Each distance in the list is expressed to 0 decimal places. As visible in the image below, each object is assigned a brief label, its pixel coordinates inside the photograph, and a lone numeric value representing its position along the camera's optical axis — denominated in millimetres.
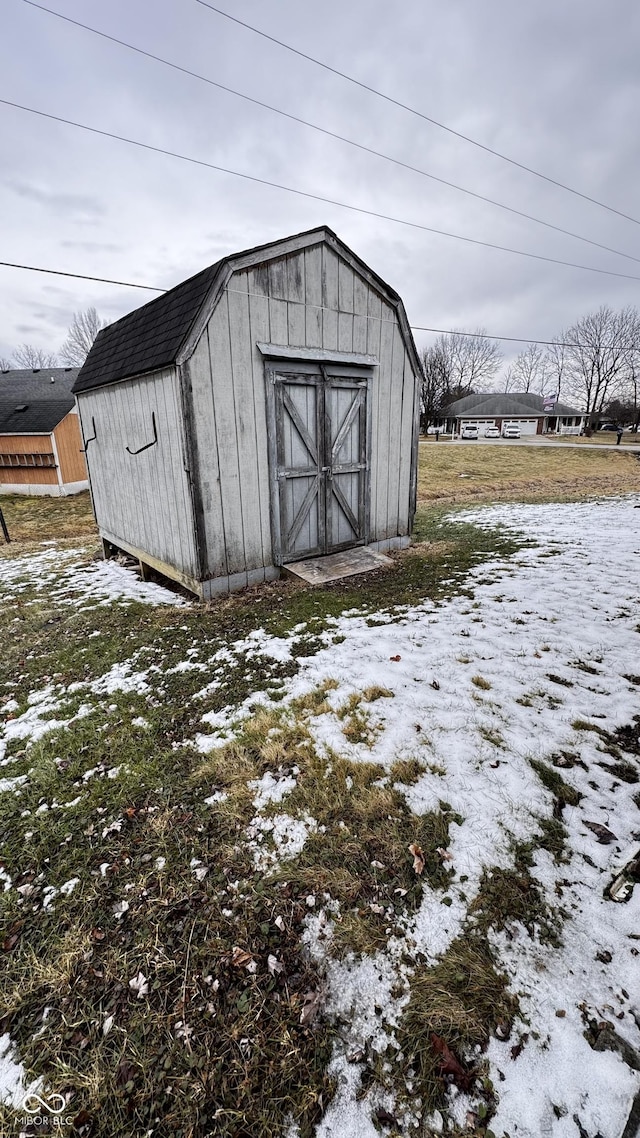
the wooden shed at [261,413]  5039
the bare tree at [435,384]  50875
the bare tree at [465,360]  64125
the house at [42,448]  19047
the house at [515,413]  53531
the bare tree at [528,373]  73875
